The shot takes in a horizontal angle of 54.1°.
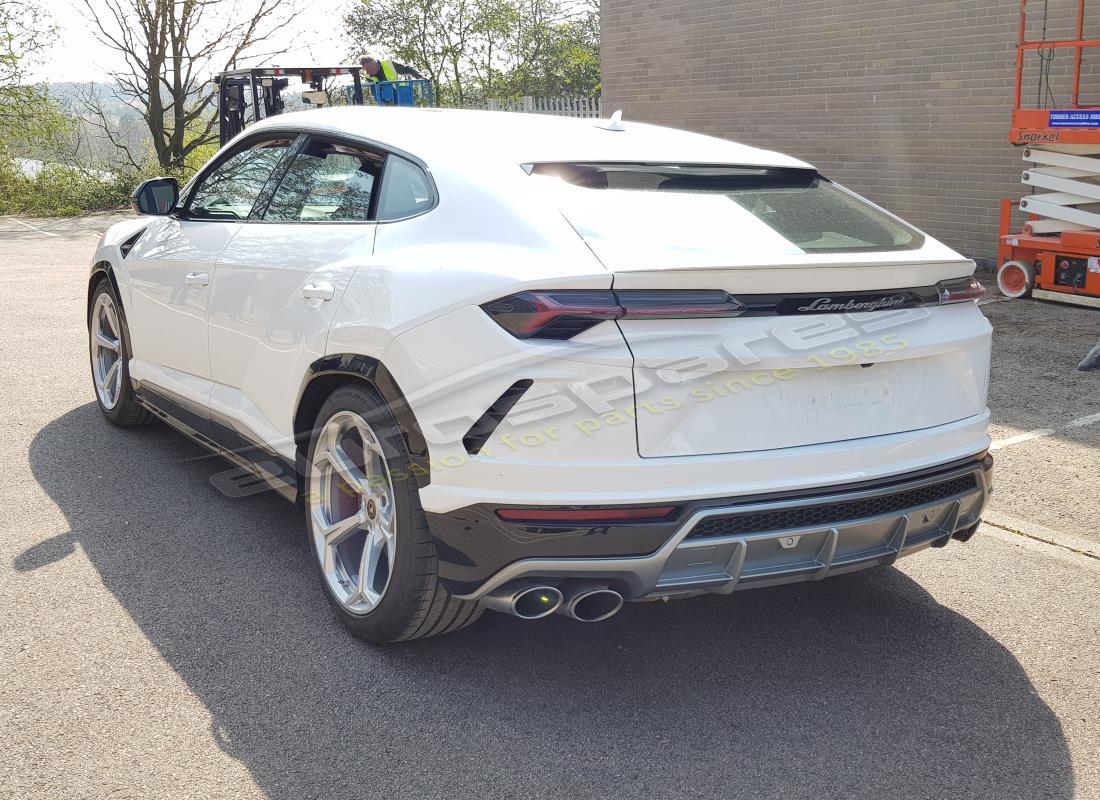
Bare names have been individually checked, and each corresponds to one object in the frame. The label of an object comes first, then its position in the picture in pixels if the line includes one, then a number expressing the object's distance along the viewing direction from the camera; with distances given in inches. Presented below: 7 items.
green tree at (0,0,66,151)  929.5
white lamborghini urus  110.5
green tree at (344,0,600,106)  1276.5
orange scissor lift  353.1
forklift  615.8
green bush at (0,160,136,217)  912.9
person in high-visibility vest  558.5
